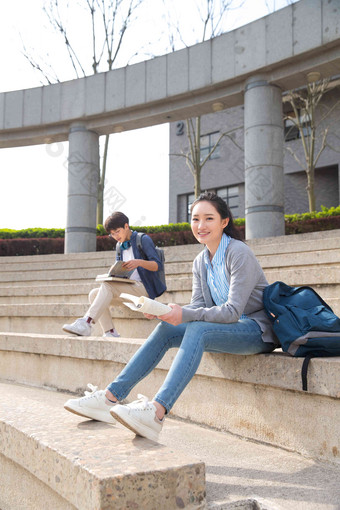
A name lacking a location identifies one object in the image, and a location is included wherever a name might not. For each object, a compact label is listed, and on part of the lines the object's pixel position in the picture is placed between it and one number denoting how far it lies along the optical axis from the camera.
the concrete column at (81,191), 11.70
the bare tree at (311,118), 17.61
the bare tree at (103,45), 18.23
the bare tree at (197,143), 17.27
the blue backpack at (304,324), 2.62
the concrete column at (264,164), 9.56
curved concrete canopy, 8.93
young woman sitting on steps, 2.48
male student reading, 4.83
